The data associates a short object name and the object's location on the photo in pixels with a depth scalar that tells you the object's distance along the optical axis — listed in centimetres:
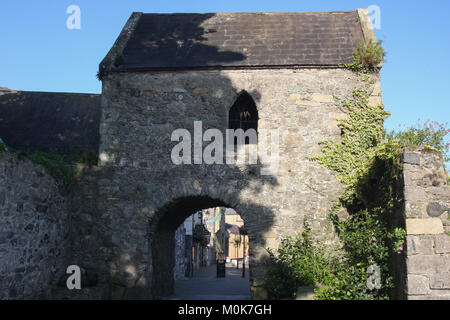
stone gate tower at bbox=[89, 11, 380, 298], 1030
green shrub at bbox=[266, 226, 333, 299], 945
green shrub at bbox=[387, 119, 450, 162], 868
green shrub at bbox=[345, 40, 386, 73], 1060
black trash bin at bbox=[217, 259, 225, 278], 2311
